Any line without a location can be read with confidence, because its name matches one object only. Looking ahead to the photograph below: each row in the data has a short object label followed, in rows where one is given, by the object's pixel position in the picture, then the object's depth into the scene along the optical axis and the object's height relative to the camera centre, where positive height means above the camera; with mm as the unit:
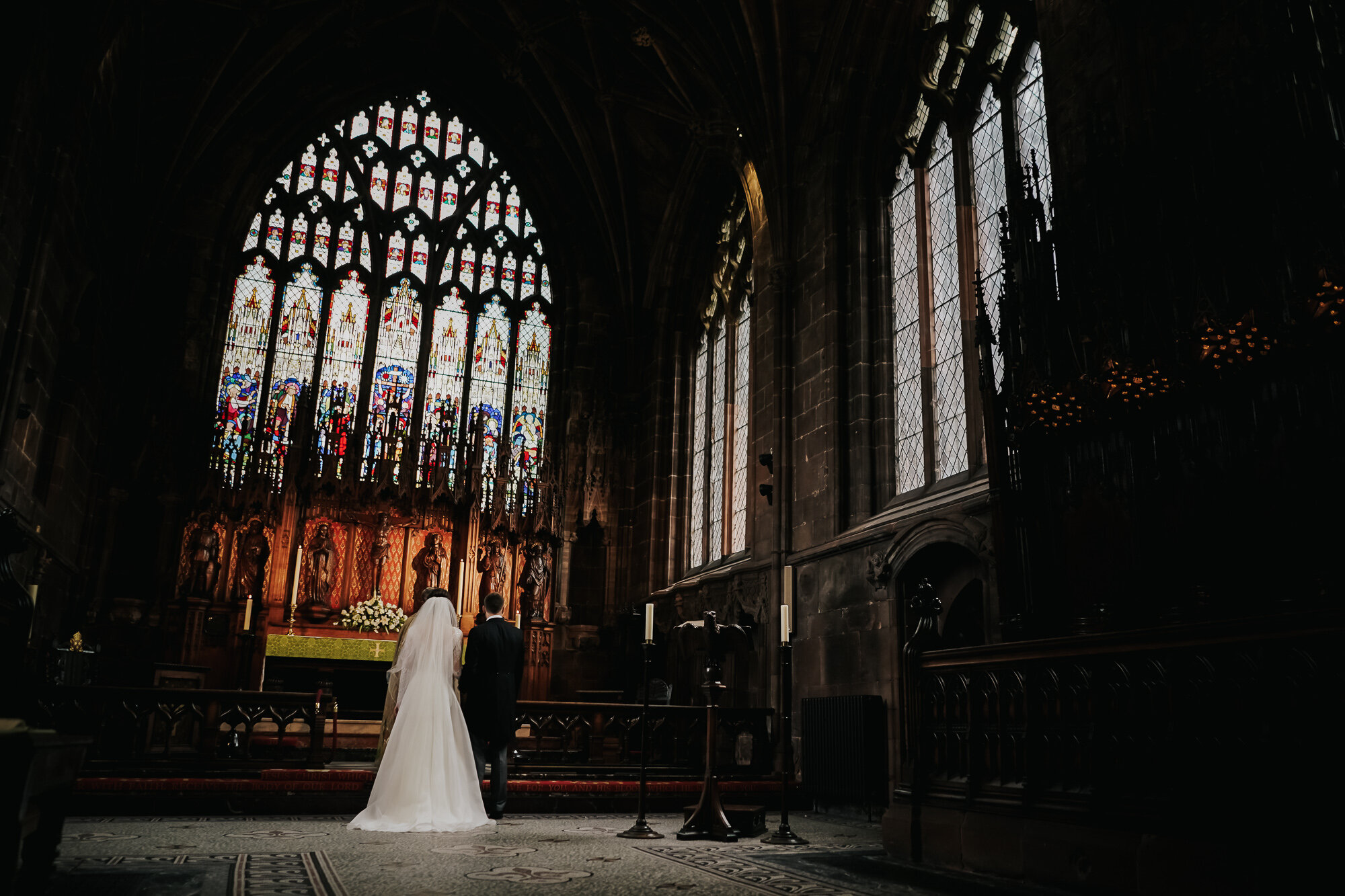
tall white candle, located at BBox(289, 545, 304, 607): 15570 +2029
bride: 7227 -353
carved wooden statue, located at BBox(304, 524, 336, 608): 15781 +2113
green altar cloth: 14438 +740
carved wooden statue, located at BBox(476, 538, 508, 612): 16984 +2296
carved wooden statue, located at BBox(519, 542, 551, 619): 17031 +2111
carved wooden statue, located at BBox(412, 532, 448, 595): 16562 +2273
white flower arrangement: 15680 +1295
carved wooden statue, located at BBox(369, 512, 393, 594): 16328 +2514
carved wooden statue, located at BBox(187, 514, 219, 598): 15000 +2066
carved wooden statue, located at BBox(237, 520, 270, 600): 15414 +2115
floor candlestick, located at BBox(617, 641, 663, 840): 7121 -901
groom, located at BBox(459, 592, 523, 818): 8242 +109
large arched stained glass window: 16703 +7104
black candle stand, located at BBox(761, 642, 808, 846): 6859 -245
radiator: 10094 -445
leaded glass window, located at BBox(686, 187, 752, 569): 15789 +5019
